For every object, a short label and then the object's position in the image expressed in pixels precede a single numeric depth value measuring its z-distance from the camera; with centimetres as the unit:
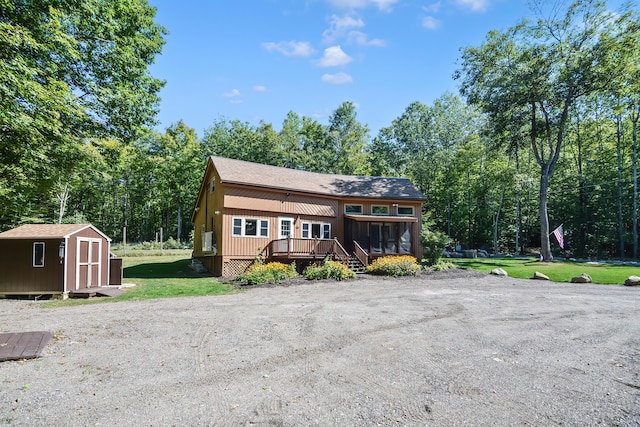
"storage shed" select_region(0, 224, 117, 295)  1076
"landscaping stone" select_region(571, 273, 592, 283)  1416
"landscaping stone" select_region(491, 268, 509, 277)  1651
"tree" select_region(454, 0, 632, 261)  2002
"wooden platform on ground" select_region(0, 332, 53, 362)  506
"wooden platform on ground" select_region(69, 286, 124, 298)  1084
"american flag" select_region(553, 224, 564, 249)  2070
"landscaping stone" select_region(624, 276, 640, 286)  1308
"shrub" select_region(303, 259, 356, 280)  1501
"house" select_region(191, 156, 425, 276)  1644
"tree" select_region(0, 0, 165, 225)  825
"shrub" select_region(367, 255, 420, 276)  1644
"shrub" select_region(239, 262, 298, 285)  1373
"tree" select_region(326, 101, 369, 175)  3619
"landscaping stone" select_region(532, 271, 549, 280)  1521
